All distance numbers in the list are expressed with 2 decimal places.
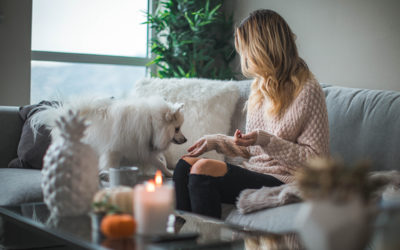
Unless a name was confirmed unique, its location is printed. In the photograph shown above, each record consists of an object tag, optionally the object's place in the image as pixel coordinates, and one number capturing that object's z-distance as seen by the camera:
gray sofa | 2.22
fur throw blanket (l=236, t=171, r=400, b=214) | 1.89
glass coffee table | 1.22
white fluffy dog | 2.49
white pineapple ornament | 1.43
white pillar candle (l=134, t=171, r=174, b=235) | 1.17
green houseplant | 4.11
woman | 1.98
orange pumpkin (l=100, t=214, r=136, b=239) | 1.21
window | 3.95
